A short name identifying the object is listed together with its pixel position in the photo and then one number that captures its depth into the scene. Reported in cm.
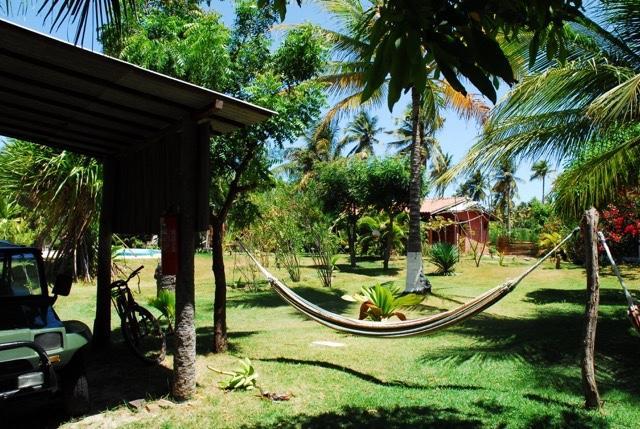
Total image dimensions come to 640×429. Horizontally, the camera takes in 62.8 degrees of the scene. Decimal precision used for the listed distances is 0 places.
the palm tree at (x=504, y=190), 4560
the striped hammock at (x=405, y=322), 463
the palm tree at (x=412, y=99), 1121
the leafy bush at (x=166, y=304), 608
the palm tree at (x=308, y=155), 3481
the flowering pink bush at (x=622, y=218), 1243
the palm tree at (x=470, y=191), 4311
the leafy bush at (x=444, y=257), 1677
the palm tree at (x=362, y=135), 3781
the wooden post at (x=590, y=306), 406
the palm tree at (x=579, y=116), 644
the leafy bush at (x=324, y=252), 1377
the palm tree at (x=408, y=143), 3013
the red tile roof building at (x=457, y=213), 2631
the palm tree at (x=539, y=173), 4638
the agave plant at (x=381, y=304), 710
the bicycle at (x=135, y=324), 556
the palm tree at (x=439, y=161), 3179
